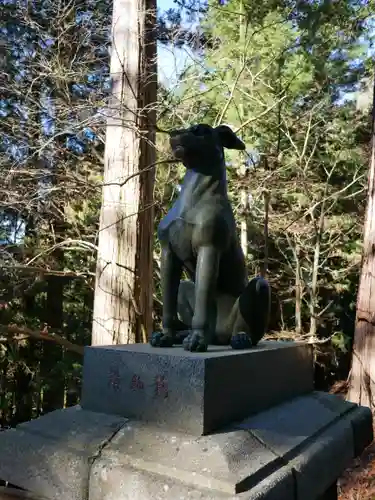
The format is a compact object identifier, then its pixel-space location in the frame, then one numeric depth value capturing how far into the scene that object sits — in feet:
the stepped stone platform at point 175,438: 5.04
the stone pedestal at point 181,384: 5.66
